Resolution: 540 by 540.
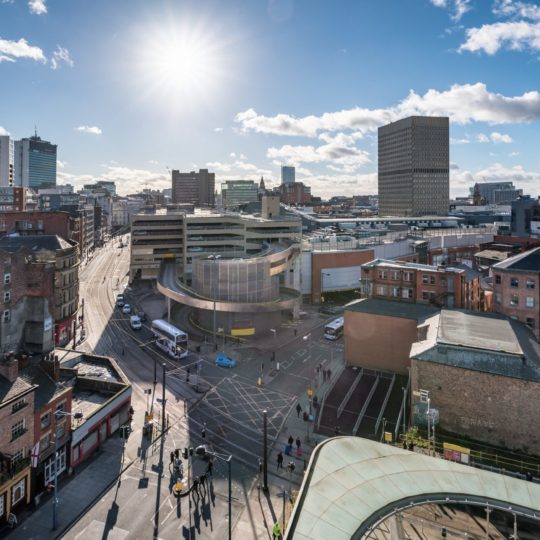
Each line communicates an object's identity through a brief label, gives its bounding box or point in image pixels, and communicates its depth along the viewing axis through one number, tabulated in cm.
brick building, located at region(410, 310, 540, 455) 3656
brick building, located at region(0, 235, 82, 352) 5138
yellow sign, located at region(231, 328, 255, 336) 6969
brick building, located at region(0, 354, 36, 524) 2948
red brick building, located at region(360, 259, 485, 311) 6016
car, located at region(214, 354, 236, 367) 5775
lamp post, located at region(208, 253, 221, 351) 6606
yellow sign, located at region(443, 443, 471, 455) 3369
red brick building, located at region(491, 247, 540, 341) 5645
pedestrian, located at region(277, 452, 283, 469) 3564
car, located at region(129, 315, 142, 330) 7319
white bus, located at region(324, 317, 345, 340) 6987
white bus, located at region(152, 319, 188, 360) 5985
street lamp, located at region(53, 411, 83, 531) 2908
